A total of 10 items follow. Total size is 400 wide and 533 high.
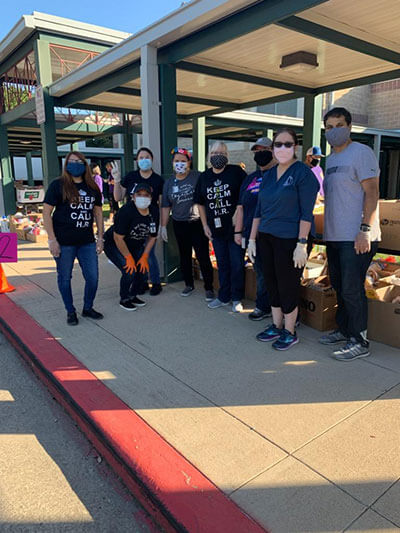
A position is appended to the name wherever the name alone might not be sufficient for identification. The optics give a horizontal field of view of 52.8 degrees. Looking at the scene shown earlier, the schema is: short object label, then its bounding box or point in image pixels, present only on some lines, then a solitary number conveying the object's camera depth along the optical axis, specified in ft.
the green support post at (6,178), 43.29
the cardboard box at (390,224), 12.12
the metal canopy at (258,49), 14.55
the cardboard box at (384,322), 11.82
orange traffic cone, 18.72
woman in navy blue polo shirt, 10.97
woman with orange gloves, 15.20
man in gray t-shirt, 10.44
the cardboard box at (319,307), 13.19
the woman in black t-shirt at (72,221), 13.58
